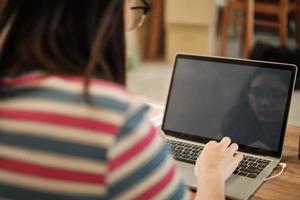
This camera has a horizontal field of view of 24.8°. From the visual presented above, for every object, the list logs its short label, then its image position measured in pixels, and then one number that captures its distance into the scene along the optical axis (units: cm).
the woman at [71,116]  102
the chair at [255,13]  477
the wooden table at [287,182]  145
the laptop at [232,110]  159
